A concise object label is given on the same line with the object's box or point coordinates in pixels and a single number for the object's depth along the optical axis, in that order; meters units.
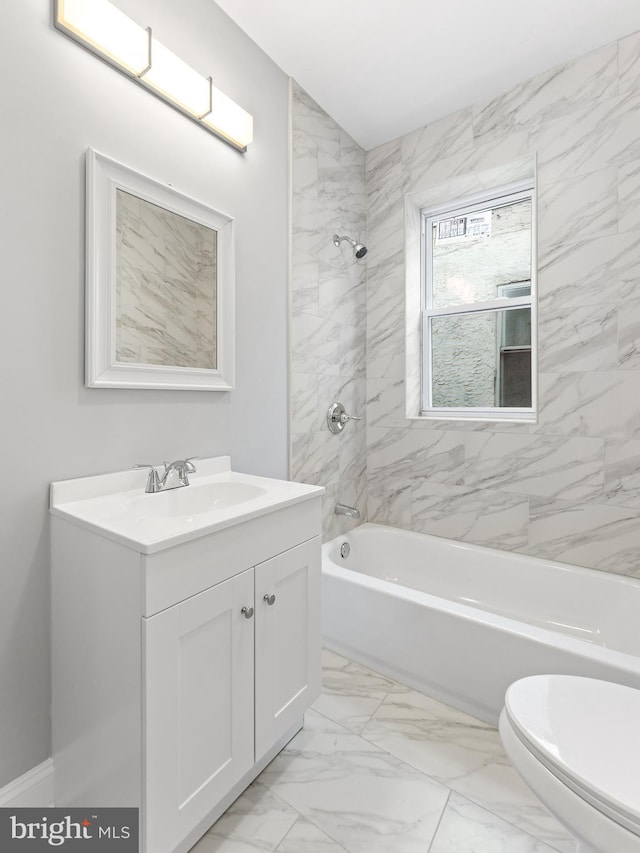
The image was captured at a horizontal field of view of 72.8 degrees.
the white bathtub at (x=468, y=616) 1.45
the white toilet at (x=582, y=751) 0.79
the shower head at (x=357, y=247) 2.23
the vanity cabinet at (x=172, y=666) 0.92
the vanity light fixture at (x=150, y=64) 1.19
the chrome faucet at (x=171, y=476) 1.35
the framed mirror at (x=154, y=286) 1.26
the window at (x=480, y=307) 2.26
